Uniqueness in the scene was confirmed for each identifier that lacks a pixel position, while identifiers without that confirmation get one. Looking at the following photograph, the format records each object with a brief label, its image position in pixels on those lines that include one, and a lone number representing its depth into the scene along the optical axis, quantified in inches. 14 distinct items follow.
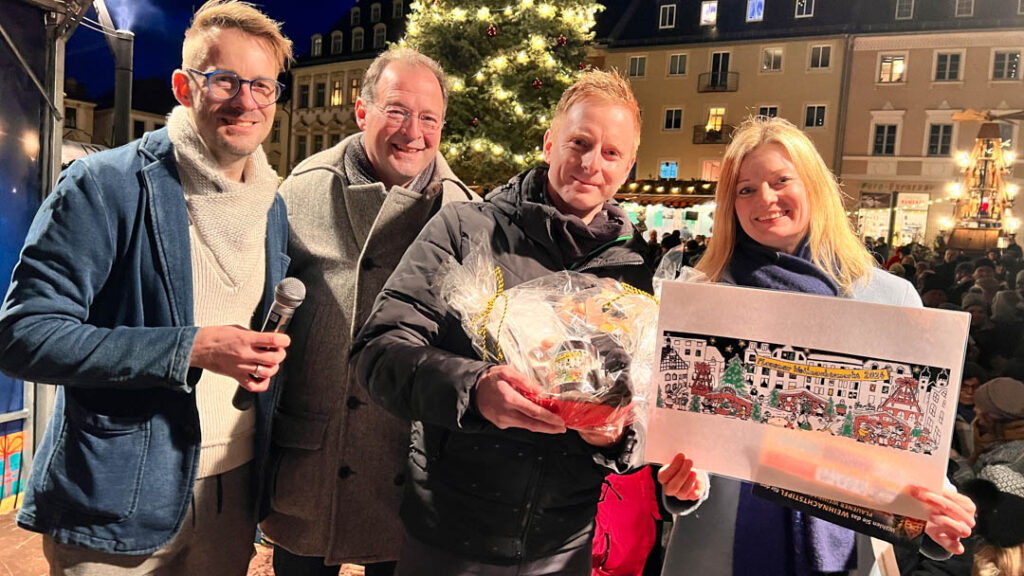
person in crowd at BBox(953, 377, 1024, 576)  85.8
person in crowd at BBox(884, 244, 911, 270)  321.6
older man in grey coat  71.7
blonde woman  59.9
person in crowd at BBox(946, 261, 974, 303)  224.5
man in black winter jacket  50.9
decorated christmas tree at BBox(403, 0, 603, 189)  356.5
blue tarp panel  128.1
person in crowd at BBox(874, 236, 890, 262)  433.2
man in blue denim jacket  54.1
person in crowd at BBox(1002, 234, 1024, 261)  281.7
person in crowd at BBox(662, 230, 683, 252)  329.3
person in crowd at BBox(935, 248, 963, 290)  239.4
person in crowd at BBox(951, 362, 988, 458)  123.0
